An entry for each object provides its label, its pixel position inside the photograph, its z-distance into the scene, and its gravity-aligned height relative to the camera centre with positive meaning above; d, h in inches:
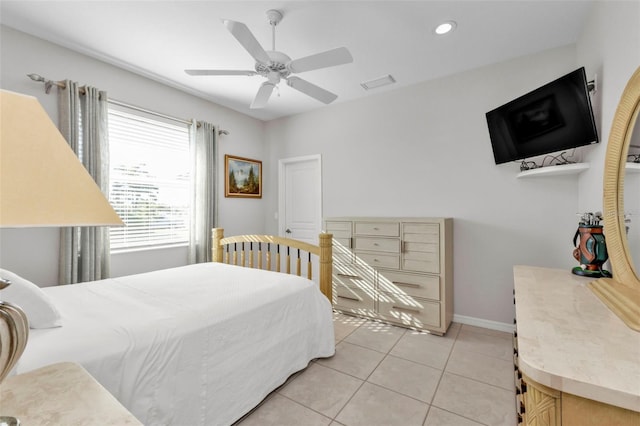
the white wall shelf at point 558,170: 83.9 +14.6
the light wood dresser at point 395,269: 110.0 -22.8
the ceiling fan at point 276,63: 67.2 +41.9
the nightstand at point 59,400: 25.4 -18.3
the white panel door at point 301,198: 166.2 +11.4
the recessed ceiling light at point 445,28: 88.0 +61.2
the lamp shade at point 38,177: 18.8 +2.9
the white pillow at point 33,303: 47.3 -14.9
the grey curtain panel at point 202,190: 139.5 +13.3
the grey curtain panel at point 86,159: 97.9 +21.4
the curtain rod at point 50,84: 92.3 +46.0
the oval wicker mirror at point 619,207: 47.6 +1.8
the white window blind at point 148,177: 114.4 +17.6
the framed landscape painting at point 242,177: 159.0 +23.8
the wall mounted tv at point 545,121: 73.1 +29.2
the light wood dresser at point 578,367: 24.5 -14.7
